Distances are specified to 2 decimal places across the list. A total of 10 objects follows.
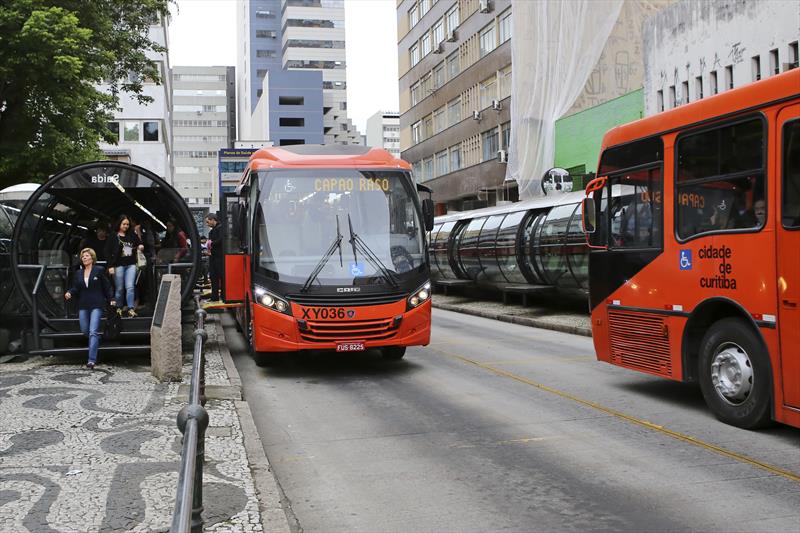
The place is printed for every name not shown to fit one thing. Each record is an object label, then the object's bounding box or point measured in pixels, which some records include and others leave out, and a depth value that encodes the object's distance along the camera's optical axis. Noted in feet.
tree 60.90
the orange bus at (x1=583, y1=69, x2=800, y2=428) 23.32
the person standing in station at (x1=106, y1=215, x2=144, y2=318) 42.52
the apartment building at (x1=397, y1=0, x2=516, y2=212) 147.23
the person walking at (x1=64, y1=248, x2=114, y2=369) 38.32
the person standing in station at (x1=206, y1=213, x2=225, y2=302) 59.59
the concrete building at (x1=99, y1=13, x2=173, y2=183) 199.52
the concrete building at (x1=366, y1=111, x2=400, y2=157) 466.29
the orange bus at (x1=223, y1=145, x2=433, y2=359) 36.11
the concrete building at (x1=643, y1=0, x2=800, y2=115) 68.03
